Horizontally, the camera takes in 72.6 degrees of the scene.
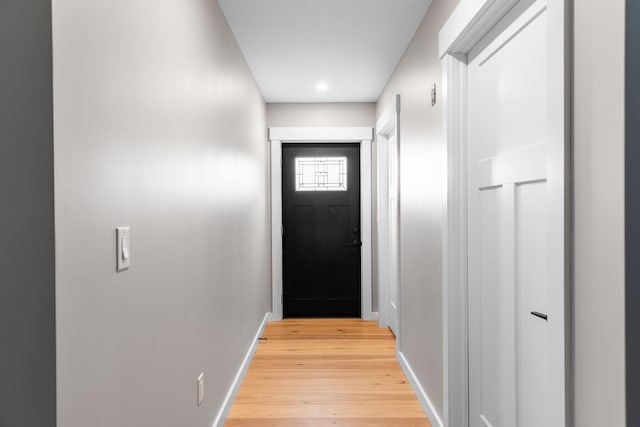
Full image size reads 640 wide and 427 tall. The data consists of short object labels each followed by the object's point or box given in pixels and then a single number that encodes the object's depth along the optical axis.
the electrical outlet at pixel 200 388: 1.91
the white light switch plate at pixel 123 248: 1.13
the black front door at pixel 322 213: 4.64
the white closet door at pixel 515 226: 1.16
